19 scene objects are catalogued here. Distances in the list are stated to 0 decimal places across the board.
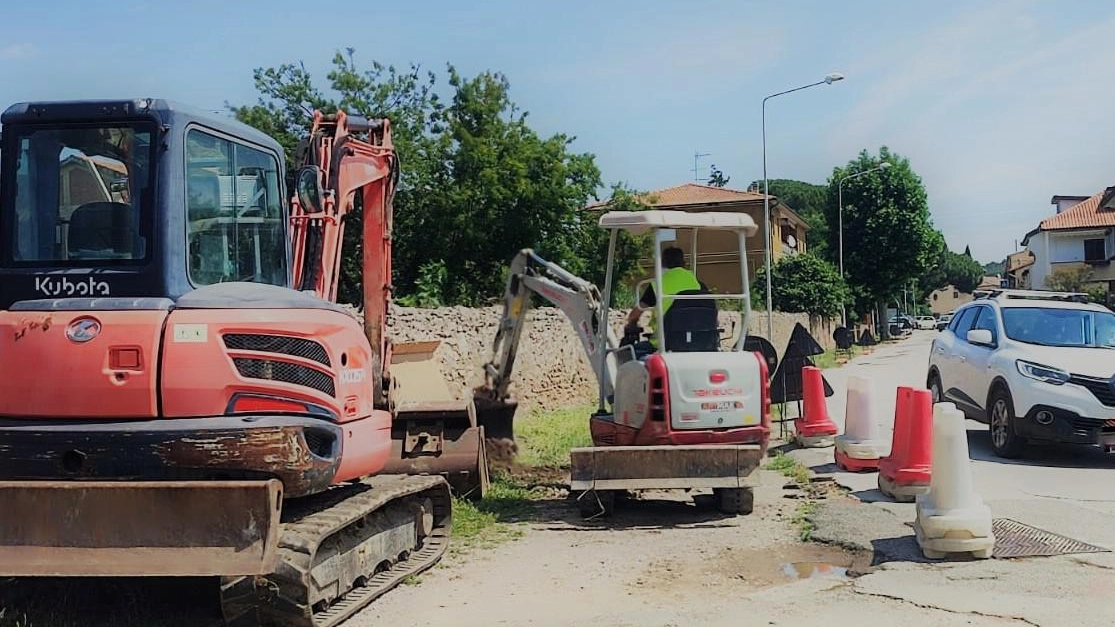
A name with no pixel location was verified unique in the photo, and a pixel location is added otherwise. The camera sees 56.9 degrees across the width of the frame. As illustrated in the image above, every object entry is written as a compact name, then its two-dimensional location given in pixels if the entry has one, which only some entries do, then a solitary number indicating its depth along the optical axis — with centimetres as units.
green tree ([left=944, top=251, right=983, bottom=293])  12575
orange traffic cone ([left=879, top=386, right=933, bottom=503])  892
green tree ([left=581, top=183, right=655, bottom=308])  2202
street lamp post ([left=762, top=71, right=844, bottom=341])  2794
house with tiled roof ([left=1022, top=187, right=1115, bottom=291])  6150
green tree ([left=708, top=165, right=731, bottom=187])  8656
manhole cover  717
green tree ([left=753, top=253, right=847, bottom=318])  4522
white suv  1082
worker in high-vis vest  930
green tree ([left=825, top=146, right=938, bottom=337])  5291
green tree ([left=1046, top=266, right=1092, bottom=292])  5344
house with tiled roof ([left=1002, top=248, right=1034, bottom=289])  8136
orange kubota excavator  530
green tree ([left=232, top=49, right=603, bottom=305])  2570
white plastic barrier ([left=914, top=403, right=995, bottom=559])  699
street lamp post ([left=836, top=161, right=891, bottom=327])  4903
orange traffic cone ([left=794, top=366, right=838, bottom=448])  1296
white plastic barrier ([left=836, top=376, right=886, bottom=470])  1091
